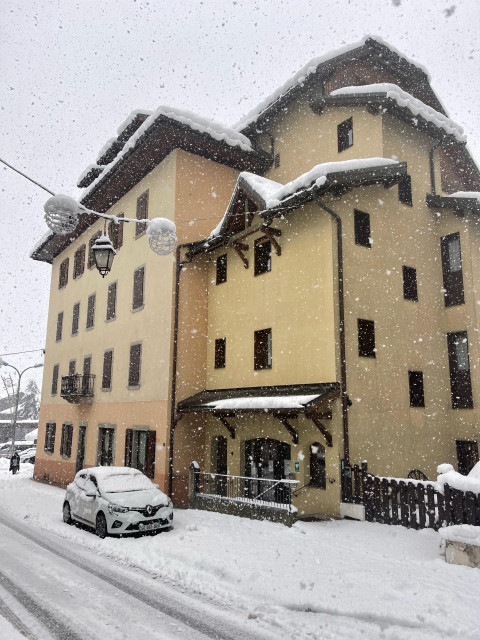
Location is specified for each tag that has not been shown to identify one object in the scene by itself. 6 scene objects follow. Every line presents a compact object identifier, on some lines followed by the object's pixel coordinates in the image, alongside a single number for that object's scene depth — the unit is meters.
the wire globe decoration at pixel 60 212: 8.16
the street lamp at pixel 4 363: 40.12
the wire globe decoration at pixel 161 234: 9.42
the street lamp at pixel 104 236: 8.30
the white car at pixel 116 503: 11.90
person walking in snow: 32.34
